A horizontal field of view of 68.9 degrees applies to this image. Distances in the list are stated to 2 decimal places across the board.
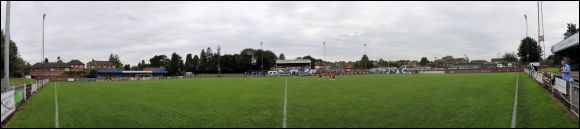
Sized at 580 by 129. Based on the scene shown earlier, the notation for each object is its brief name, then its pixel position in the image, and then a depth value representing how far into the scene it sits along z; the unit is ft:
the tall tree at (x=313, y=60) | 581.94
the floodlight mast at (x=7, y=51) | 43.56
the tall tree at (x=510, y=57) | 456.12
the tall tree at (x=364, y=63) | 476.54
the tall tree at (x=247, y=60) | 409.49
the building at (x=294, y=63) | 436.76
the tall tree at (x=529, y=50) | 325.83
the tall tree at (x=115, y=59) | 606.34
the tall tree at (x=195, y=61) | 446.81
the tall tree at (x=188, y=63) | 420.44
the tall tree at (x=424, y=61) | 612.70
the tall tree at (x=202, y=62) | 408.24
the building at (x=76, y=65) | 394.52
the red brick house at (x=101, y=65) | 501.15
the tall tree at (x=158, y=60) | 565.86
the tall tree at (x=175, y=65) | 418.92
